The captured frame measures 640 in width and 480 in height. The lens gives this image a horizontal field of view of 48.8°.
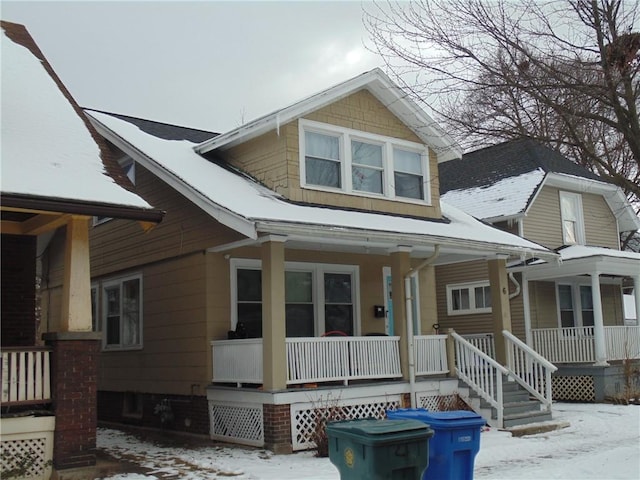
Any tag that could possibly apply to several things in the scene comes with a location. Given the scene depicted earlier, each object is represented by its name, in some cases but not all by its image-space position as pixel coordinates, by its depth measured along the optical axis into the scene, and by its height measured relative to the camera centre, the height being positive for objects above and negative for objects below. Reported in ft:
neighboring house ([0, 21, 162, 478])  27.43 +3.37
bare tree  27.94 +10.25
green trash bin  18.71 -3.15
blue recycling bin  22.41 -3.62
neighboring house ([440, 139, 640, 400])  58.03 +5.98
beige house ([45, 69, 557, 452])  36.55 +3.95
